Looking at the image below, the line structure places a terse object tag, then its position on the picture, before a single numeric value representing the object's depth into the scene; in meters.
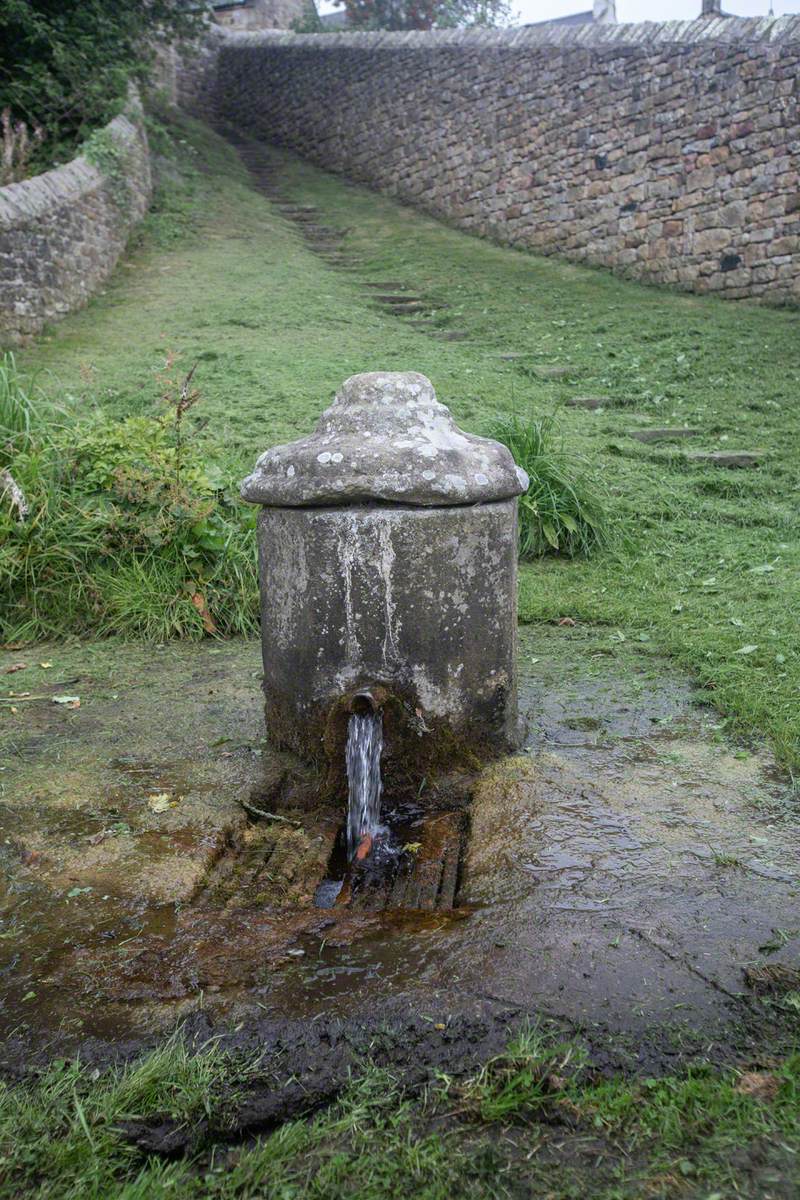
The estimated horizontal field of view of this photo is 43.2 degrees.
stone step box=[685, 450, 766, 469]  6.70
